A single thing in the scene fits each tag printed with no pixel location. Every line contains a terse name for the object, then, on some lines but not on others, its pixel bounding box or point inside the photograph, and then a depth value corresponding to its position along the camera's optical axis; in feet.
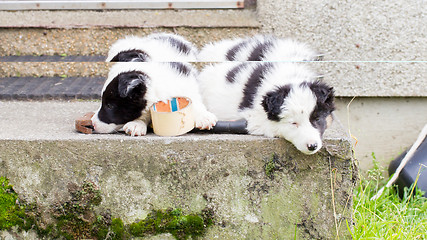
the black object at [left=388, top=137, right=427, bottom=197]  12.95
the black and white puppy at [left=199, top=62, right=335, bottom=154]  9.44
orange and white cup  9.83
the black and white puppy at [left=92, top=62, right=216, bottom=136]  10.30
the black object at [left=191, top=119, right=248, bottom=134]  10.14
